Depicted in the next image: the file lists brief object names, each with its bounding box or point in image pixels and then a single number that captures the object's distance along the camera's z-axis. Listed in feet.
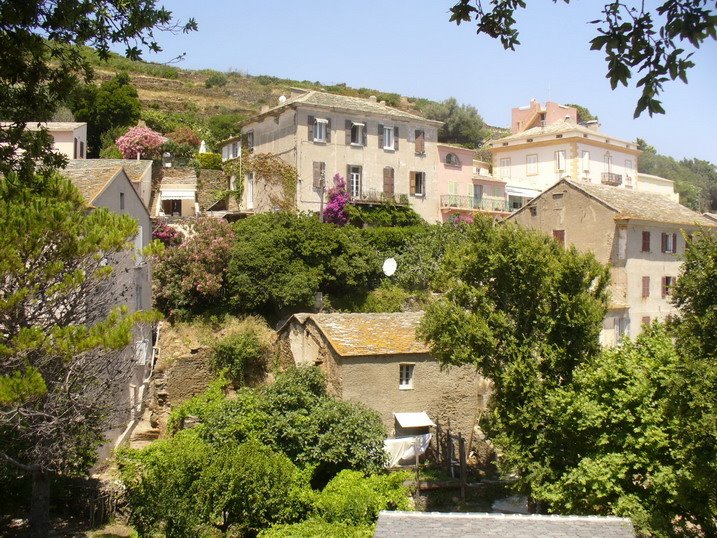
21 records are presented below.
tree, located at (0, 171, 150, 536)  53.83
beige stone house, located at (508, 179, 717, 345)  115.44
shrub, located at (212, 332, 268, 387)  94.73
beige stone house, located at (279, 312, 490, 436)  86.99
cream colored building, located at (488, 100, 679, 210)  185.37
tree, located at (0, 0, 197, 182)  32.86
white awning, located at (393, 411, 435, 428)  86.53
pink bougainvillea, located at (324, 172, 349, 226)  133.59
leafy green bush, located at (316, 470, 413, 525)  66.13
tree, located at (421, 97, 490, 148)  290.35
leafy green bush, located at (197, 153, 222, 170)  167.60
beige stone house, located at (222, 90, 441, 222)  136.77
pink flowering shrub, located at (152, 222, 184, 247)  124.36
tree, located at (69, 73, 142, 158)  183.62
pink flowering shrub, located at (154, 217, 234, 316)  103.45
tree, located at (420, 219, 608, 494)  71.87
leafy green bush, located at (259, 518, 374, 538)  60.42
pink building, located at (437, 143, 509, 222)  153.01
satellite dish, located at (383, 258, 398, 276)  115.03
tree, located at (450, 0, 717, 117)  21.11
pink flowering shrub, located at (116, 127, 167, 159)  159.53
